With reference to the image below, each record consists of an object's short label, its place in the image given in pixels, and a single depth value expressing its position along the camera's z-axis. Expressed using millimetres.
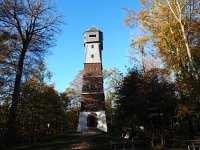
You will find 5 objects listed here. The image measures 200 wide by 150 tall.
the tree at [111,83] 40125
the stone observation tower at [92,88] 31156
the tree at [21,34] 18056
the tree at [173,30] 16312
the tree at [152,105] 18000
